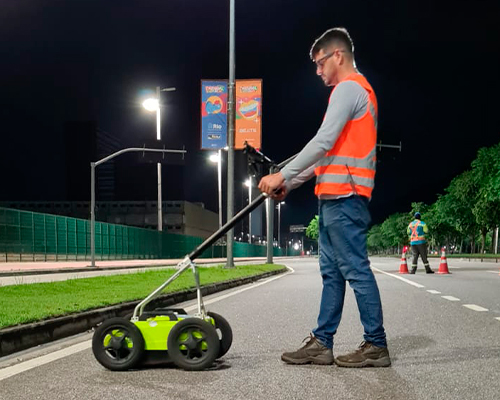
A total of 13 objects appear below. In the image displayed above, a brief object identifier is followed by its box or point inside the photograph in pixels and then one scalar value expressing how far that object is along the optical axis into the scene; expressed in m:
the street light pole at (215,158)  51.74
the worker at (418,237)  18.97
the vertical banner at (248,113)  22.86
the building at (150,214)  85.44
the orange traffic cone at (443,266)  20.42
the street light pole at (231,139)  21.28
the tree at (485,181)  48.52
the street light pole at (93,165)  28.33
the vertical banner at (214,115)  23.08
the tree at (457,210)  59.66
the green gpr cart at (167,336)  4.39
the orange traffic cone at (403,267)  21.61
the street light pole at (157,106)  34.47
